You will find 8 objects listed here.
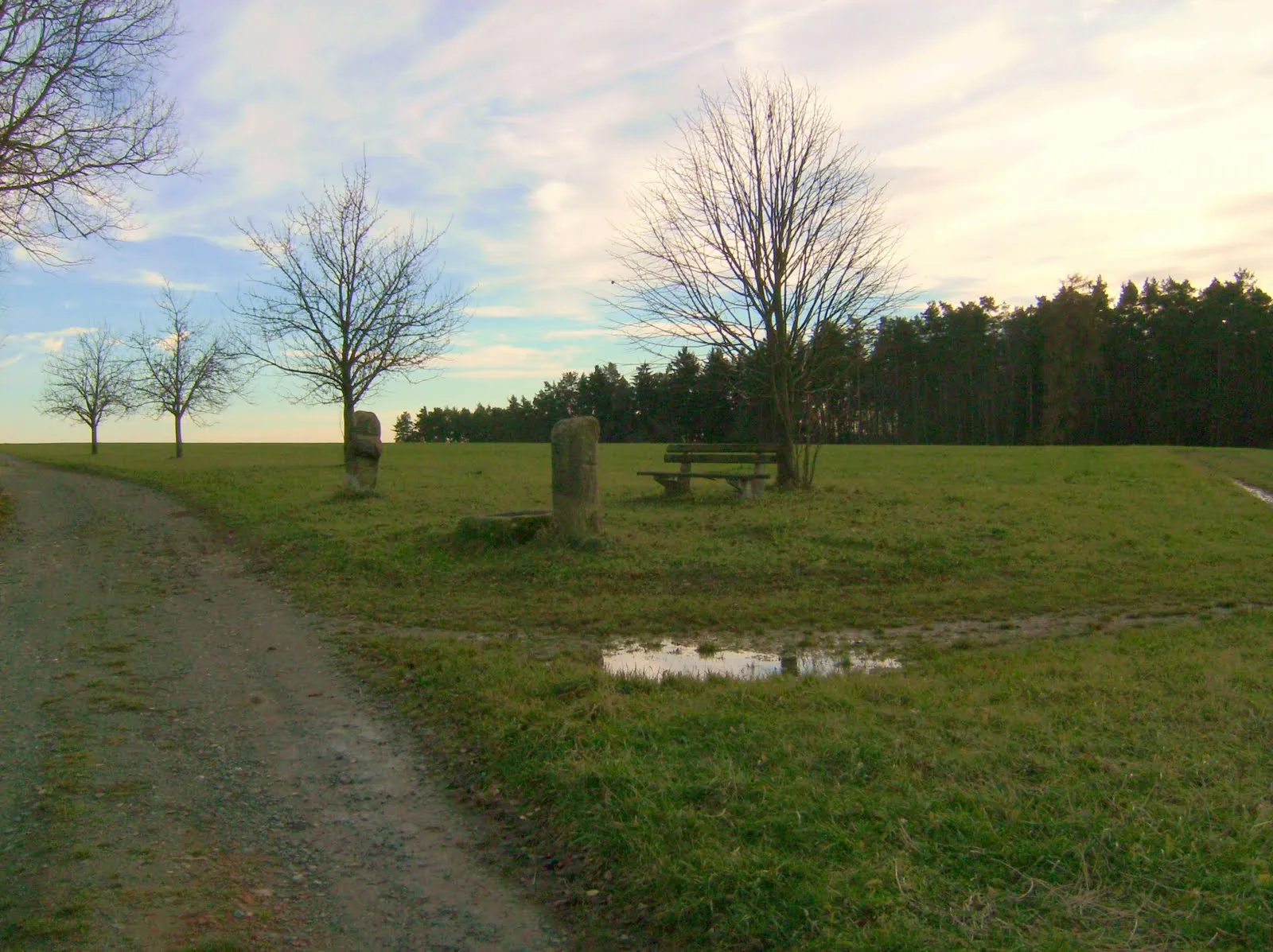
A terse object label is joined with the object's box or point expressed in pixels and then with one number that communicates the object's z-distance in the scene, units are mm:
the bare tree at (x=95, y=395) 45156
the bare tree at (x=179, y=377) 41188
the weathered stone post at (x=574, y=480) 12500
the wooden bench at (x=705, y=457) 17797
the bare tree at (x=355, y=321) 27531
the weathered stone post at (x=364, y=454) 19406
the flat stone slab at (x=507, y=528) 12688
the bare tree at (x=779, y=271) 18469
